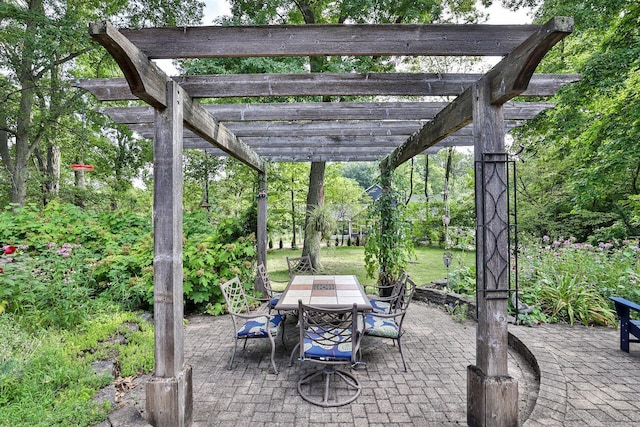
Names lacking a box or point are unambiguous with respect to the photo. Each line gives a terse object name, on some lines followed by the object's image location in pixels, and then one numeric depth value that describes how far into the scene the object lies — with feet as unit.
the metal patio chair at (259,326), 9.61
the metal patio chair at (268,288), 12.00
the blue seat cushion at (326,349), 7.97
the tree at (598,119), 14.83
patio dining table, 9.55
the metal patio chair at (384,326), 9.69
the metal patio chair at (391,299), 10.79
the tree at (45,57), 19.02
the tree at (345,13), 18.01
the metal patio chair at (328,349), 7.85
